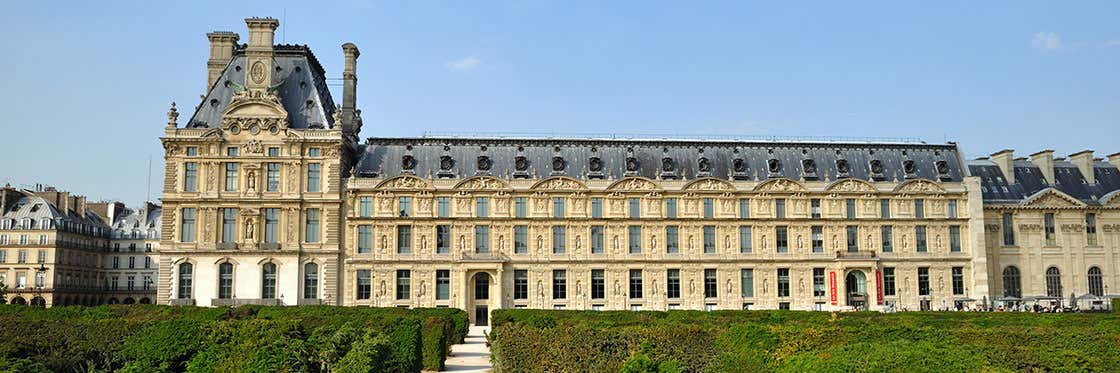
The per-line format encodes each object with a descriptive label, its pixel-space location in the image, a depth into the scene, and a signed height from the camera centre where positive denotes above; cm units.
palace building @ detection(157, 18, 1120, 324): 6750 +569
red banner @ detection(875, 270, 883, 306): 7025 +108
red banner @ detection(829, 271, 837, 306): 7025 +93
